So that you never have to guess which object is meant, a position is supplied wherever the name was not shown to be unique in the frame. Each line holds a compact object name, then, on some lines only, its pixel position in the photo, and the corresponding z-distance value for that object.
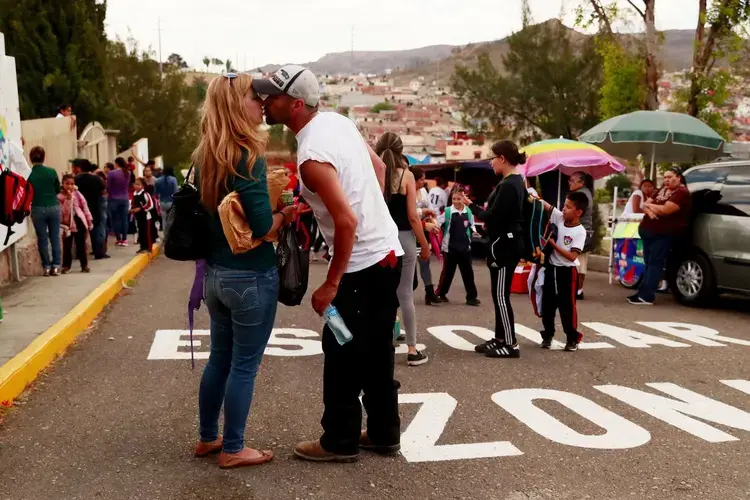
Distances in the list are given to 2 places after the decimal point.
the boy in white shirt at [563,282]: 6.81
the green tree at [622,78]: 18.48
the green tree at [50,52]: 19.31
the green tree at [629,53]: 18.05
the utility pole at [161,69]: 39.17
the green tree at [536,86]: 35.19
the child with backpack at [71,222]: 11.12
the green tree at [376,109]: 189.52
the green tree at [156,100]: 36.72
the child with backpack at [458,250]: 9.52
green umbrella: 11.57
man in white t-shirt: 3.63
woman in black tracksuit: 6.19
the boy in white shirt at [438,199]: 12.07
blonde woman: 3.56
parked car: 9.12
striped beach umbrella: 11.65
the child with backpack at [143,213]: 13.42
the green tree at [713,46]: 16.16
